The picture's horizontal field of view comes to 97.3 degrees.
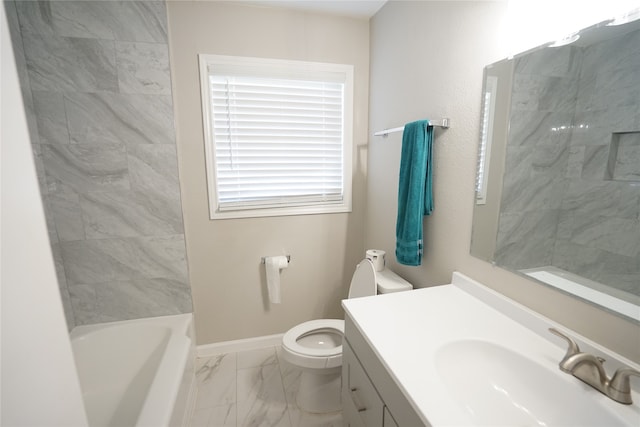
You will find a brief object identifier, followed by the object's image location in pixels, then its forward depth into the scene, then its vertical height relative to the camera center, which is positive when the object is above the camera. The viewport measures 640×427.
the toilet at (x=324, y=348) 1.57 -1.07
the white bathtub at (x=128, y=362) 1.55 -1.16
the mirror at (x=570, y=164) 0.75 +0.00
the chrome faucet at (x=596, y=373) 0.69 -0.54
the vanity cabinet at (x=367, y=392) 0.82 -0.77
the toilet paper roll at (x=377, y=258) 1.83 -0.59
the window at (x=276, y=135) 1.93 +0.23
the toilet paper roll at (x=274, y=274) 2.09 -0.78
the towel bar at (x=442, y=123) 1.36 +0.21
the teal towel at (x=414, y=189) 1.41 -0.12
